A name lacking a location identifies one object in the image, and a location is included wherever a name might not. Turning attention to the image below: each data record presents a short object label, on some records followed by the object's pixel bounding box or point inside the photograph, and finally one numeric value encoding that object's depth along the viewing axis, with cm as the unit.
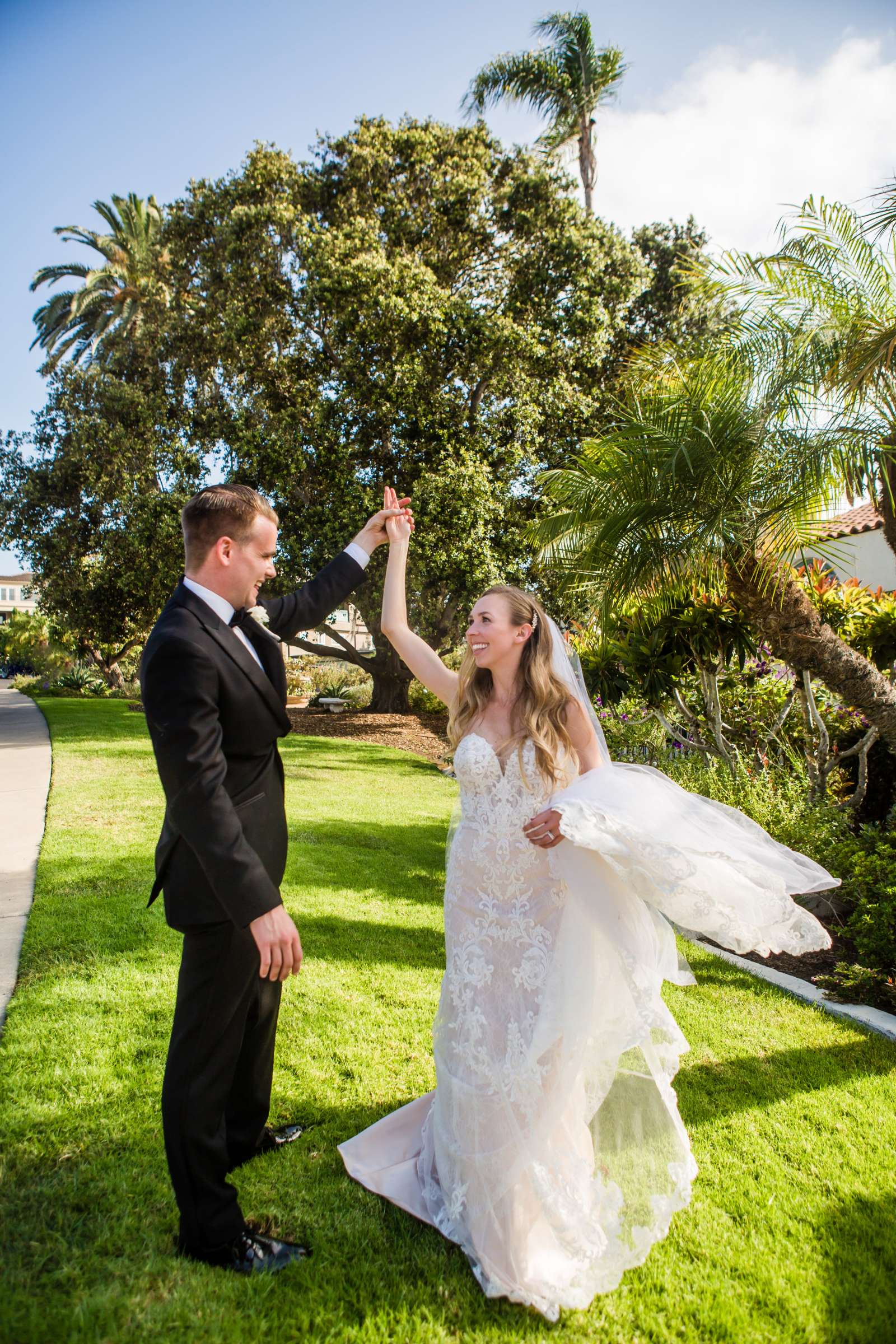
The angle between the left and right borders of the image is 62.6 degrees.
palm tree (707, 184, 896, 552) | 580
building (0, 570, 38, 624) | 8444
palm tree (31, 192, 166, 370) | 2734
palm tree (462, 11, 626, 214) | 2095
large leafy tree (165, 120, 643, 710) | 1477
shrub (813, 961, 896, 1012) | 469
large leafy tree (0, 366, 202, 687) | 1633
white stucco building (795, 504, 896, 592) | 1792
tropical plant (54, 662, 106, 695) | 3031
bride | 246
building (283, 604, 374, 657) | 2862
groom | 213
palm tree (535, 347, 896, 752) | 596
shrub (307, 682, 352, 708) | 2230
